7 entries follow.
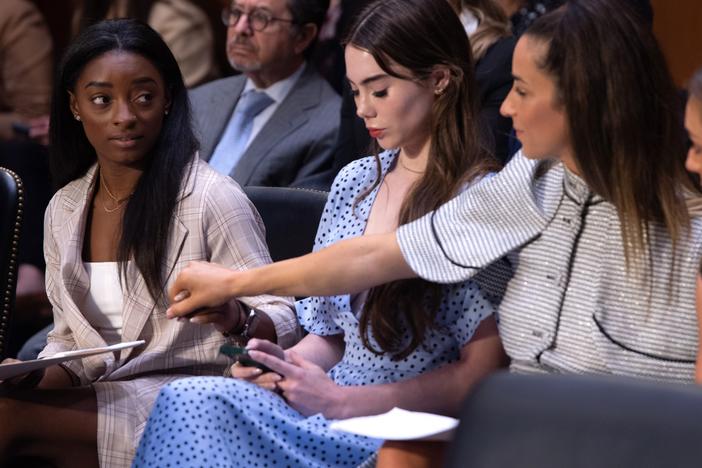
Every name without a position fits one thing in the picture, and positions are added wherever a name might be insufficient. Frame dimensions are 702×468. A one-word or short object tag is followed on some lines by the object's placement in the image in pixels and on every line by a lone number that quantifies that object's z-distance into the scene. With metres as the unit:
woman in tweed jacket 3.62
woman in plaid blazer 4.64
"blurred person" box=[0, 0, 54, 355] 7.75
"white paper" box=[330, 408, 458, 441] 3.33
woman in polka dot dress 3.92
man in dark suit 7.13
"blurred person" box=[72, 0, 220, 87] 9.02
